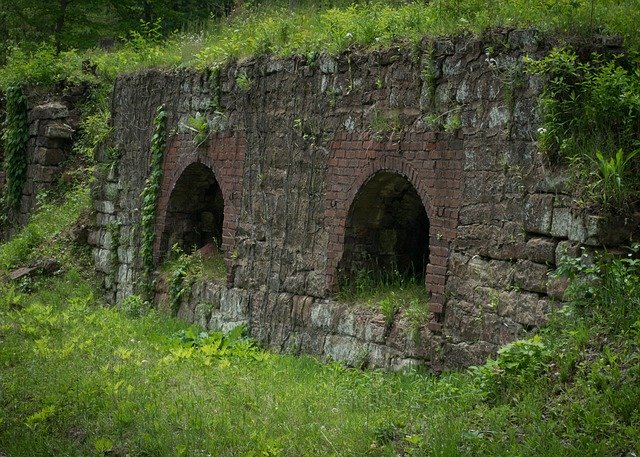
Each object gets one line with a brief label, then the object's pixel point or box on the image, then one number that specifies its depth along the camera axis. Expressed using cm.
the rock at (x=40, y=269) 1398
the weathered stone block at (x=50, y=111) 1680
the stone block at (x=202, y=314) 1107
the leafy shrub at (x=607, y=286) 632
